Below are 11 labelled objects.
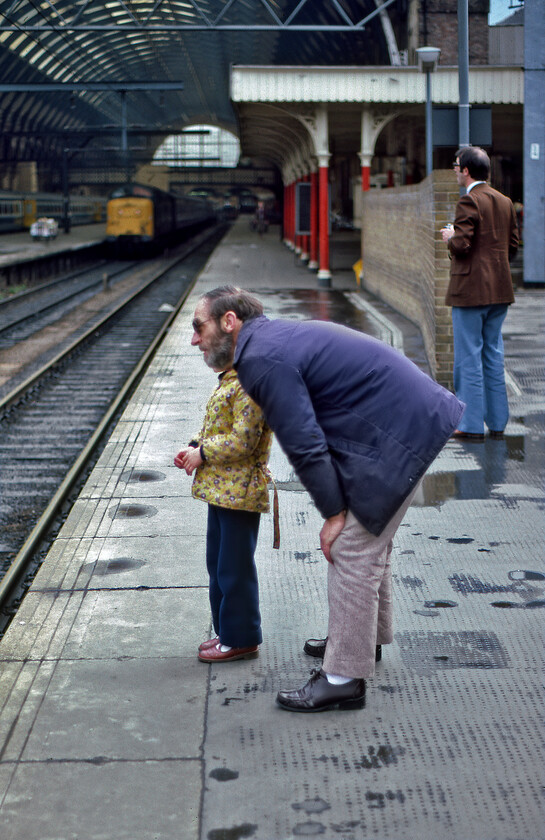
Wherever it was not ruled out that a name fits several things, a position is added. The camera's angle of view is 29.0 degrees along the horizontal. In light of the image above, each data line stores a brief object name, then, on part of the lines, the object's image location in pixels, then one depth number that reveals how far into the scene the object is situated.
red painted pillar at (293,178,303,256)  30.73
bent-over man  3.12
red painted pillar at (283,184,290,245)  38.34
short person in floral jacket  3.49
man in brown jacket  6.53
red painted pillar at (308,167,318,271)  25.58
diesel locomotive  38.50
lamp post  15.10
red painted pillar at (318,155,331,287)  21.53
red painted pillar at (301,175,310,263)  28.39
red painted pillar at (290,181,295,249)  35.19
